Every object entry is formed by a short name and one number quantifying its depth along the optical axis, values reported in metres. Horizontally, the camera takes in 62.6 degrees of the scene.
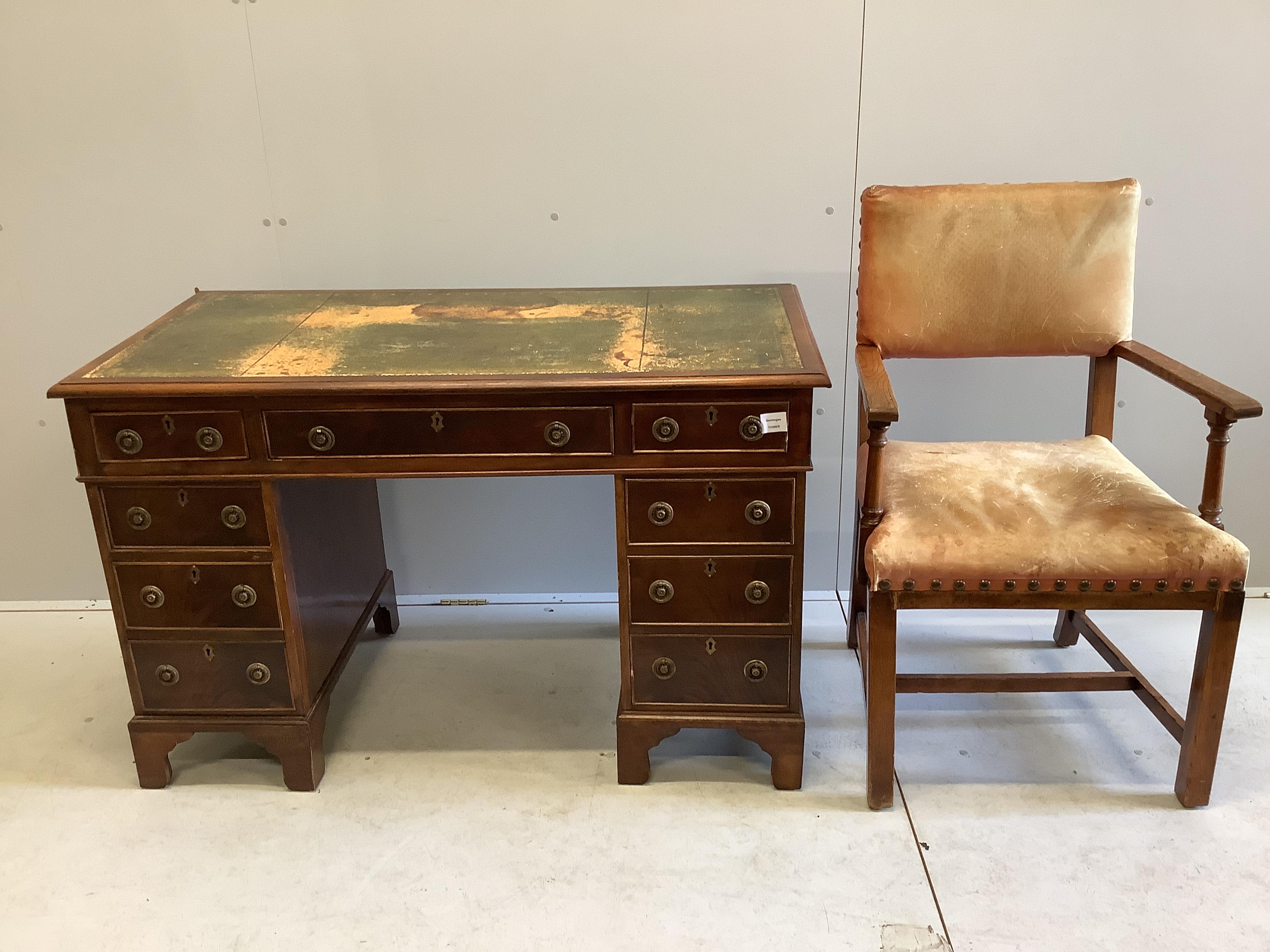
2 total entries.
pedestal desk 1.75
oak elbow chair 1.73
